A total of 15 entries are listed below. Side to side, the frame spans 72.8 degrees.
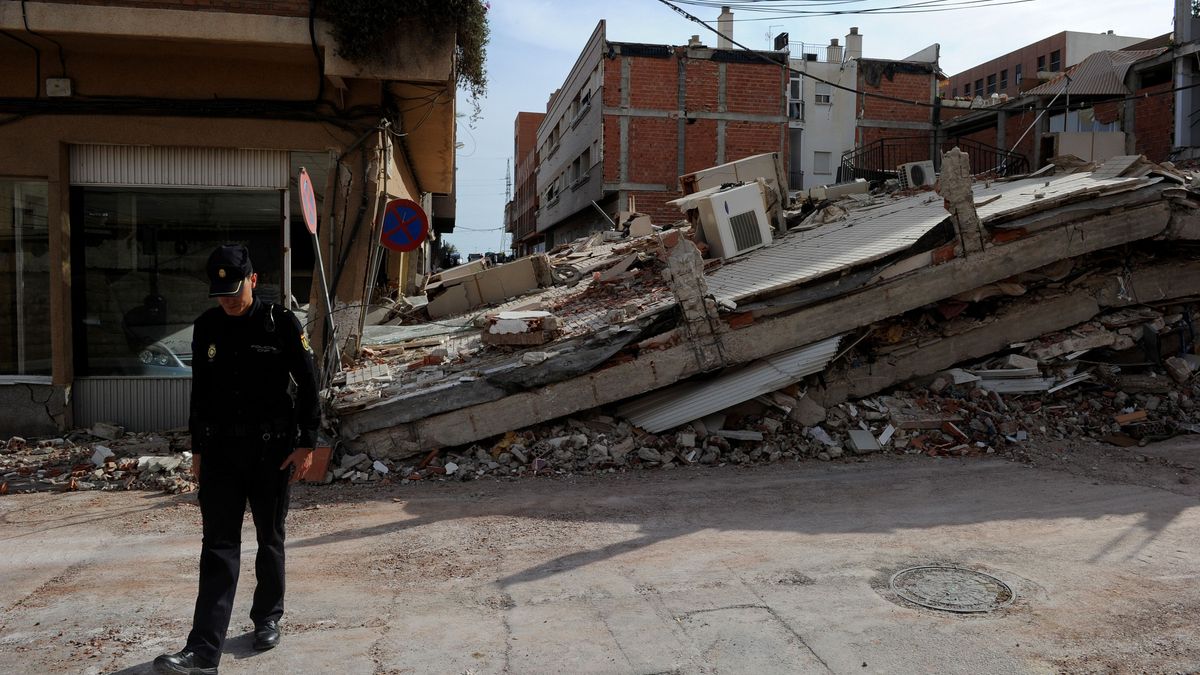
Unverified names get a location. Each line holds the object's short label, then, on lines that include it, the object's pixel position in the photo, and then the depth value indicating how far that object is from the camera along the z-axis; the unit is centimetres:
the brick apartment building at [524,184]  5969
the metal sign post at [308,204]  612
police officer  358
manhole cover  407
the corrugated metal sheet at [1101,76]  2424
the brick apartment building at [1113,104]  2462
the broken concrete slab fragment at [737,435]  745
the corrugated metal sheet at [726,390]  750
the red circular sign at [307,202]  612
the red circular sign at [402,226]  840
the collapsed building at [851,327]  723
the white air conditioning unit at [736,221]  1148
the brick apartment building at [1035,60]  4794
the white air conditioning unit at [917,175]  1608
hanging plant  781
